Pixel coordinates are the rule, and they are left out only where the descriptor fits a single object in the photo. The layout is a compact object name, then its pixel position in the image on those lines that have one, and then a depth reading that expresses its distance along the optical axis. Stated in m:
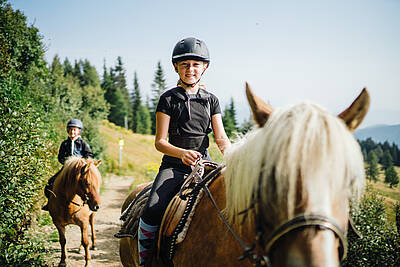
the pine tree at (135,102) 65.44
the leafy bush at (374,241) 4.55
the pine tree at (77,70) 71.44
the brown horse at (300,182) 1.14
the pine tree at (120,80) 71.12
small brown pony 5.80
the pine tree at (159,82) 70.88
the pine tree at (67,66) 70.31
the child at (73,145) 7.17
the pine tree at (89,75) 67.94
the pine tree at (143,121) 63.72
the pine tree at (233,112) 56.88
